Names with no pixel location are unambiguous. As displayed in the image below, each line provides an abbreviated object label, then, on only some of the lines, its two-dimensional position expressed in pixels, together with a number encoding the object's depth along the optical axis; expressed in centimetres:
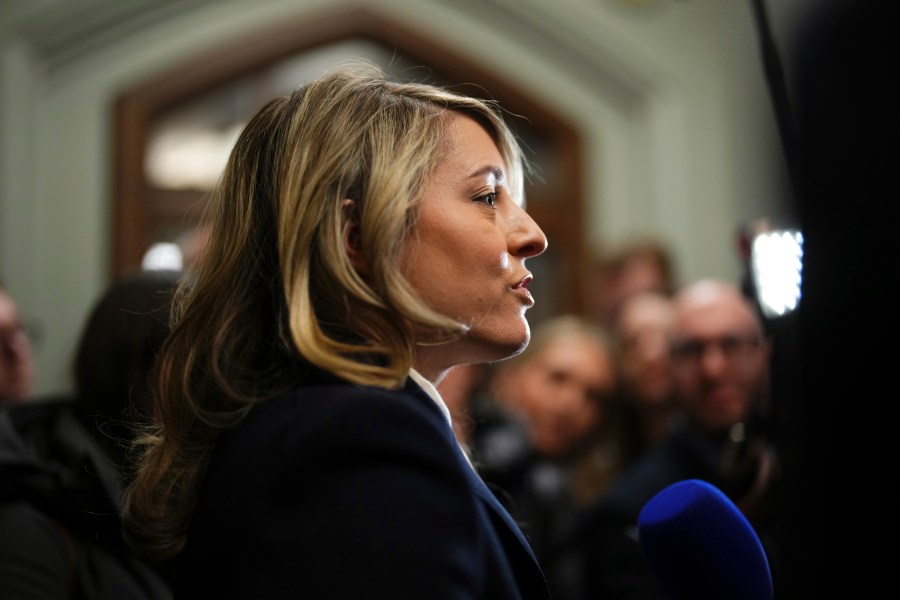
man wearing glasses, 260
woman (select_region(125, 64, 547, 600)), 102
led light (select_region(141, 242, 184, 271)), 416
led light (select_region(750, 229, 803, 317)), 158
